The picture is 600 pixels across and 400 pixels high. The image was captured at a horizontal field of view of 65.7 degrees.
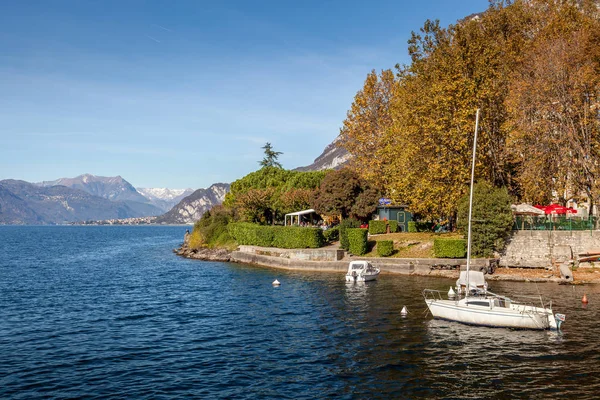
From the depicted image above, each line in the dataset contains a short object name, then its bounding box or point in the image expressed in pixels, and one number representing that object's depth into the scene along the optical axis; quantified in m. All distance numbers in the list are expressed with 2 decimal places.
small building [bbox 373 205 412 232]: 70.53
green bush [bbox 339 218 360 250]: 64.25
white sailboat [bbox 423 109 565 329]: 29.89
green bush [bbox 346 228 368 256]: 61.25
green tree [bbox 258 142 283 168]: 147.50
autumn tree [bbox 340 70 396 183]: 76.19
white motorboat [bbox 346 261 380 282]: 49.28
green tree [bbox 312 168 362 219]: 73.62
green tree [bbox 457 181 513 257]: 52.94
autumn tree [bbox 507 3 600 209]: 52.06
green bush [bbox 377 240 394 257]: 59.19
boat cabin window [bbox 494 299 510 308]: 31.45
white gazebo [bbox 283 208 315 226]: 83.04
